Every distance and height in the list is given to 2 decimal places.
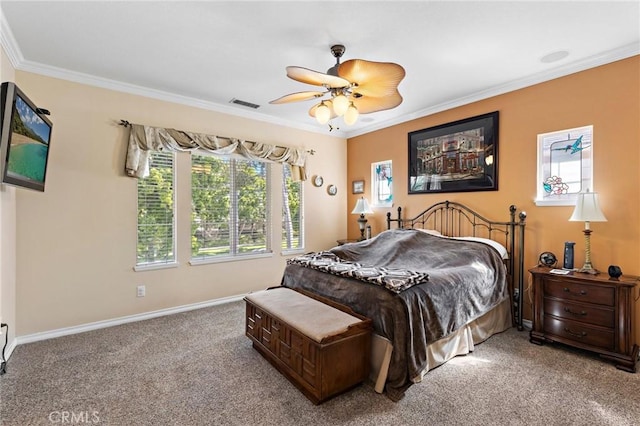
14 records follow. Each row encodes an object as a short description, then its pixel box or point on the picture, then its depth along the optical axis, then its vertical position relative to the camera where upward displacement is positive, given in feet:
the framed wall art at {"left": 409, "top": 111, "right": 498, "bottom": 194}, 12.07 +2.41
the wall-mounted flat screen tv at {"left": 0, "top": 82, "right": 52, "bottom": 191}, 6.95 +1.81
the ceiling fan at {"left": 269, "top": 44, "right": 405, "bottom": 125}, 6.85 +3.15
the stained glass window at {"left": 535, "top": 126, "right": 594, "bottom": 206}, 9.86 +1.58
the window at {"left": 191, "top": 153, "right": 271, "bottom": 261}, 13.42 +0.20
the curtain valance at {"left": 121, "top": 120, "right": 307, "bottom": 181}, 11.47 +2.81
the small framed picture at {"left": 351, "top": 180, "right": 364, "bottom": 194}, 17.65 +1.49
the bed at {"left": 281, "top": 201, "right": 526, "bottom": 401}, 7.25 -2.05
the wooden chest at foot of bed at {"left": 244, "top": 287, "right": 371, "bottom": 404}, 6.68 -3.11
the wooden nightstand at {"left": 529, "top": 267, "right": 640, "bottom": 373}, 8.09 -2.85
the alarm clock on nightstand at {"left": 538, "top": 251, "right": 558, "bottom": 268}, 9.98 -1.53
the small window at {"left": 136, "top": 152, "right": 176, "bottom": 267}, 12.07 -0.05
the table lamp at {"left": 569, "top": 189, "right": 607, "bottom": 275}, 8.69 -0.03
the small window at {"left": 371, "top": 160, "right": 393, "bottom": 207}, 16.28 +1.54
